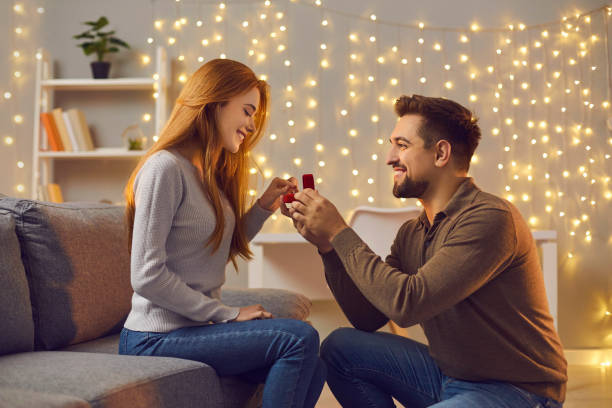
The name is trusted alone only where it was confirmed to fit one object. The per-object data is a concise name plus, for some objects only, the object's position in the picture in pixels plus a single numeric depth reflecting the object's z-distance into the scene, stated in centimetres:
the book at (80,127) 323
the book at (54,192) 320
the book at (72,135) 322
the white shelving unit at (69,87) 320
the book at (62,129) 321
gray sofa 117
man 126
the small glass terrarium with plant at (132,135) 335
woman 135
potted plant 324
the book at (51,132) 318
